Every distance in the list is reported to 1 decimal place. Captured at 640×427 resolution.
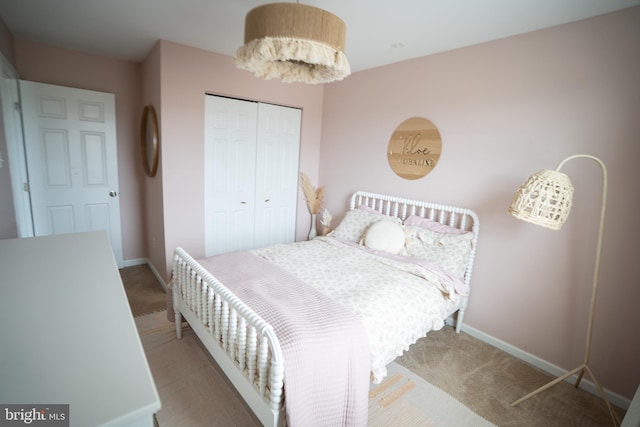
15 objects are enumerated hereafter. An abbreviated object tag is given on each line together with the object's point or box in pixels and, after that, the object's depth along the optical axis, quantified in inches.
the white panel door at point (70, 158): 121.9
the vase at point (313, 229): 153.2
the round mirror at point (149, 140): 118.9
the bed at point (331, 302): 55.1
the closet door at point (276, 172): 142.6
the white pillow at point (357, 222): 121.4
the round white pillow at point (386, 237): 107.3
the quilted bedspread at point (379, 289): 70.5
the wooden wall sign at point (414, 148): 112.7
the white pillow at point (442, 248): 97.7
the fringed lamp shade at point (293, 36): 53.4
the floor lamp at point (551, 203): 72.9
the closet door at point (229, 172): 127.3
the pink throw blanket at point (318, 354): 53.3
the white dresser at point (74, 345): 25.6
